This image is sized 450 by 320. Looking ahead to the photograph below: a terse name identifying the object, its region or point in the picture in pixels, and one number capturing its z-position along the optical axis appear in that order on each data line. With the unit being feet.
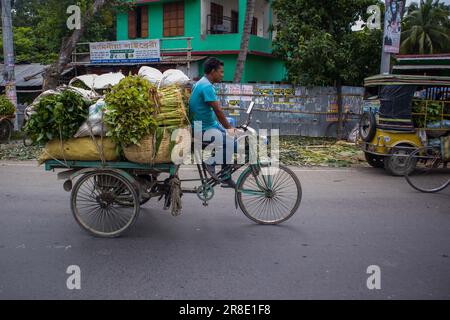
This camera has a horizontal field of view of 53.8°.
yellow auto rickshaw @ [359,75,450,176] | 27.99
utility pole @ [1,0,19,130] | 43.60
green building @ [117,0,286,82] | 66.59
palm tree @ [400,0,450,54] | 97.66
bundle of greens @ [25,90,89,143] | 15.29
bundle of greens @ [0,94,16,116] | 40.27
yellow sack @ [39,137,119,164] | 15.69
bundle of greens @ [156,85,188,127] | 15.46
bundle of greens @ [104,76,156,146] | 14.78
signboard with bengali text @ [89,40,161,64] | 56.44
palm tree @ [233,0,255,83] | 50.31
